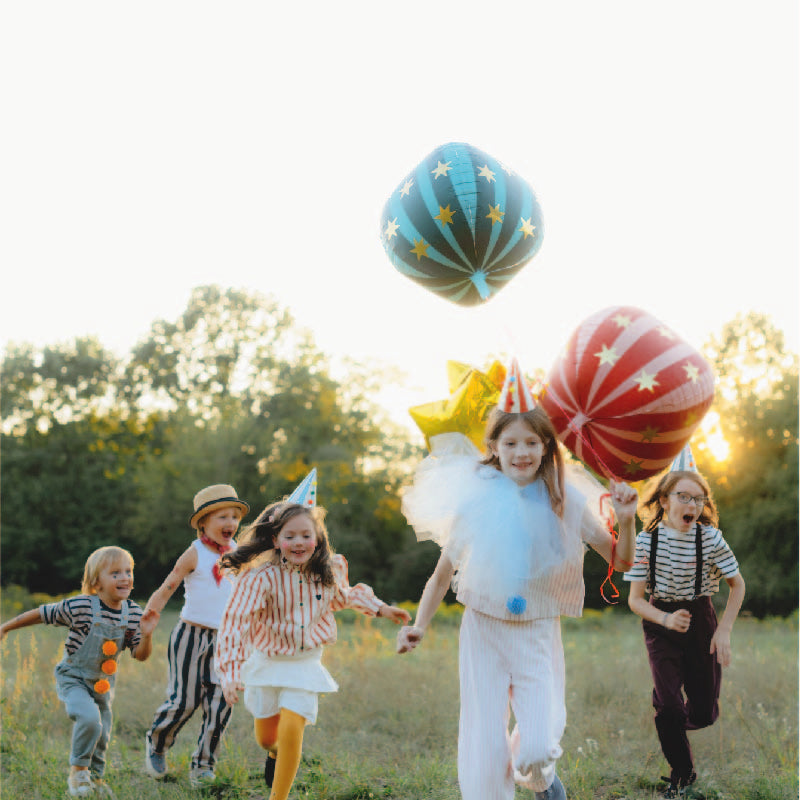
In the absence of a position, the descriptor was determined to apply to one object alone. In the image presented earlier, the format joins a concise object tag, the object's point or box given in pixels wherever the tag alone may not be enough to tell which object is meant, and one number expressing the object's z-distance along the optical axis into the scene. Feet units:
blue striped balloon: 16.75
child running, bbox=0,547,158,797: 17.48
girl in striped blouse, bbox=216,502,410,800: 15.55
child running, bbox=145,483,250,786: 18.92
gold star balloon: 16.47
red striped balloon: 14.75
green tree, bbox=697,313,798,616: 79.71
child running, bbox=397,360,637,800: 13.76
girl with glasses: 17.75
